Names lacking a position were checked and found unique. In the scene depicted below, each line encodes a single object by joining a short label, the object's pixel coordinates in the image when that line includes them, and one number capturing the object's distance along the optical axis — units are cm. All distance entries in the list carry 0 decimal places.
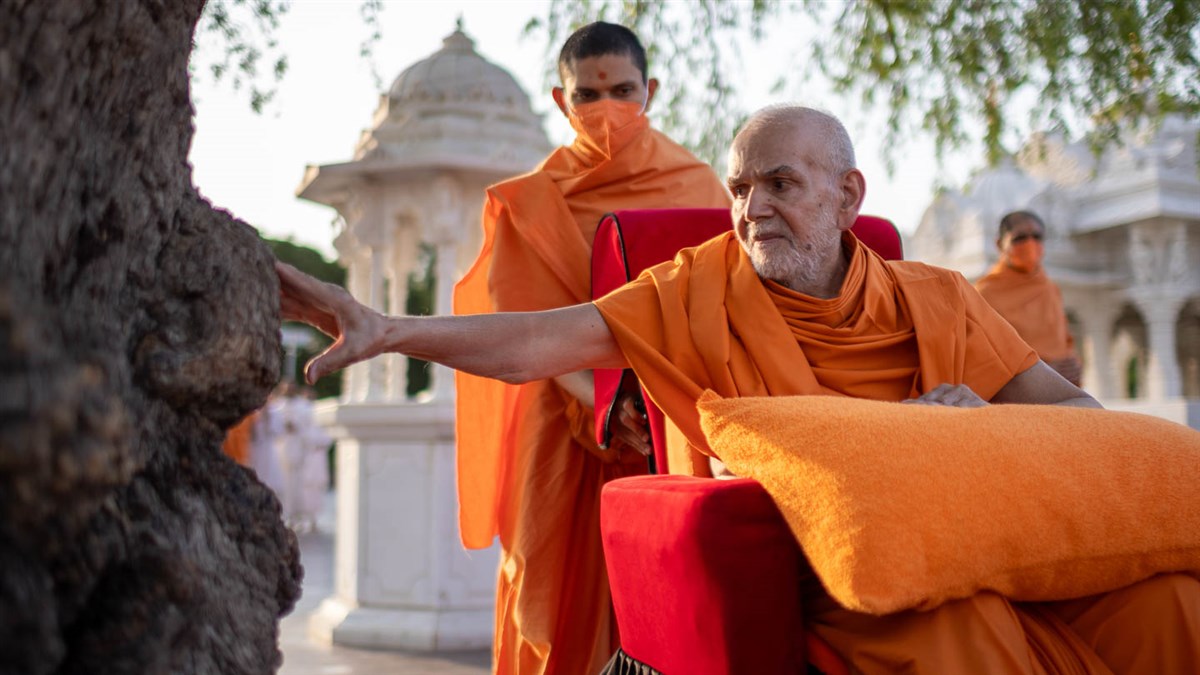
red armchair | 198
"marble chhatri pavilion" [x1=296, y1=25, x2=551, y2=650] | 652
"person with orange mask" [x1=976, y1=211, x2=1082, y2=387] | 718
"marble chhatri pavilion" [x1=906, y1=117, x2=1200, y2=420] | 1870
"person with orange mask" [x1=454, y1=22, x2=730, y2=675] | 345
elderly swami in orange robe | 252
